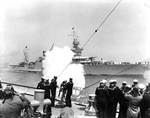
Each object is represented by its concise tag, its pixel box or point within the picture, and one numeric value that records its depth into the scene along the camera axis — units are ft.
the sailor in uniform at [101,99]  24.39
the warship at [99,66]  263.70
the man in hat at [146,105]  20.24
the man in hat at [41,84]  38.54
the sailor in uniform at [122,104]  24.00
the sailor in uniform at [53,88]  39.34
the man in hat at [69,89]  38.81
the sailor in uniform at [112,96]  24.35
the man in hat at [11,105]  14.40
